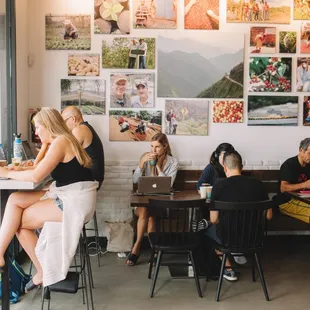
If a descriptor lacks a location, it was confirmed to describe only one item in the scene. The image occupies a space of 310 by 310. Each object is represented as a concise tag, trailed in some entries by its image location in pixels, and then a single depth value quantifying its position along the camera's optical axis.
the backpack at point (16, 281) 3.98
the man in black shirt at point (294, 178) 5.25
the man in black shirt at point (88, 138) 4.76
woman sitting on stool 3.48
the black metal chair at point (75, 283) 3.60
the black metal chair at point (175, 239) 3.93
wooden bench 5.58
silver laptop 4.60
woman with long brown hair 5.09
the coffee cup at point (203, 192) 4.45
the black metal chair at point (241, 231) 4.02
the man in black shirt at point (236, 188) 4.03
